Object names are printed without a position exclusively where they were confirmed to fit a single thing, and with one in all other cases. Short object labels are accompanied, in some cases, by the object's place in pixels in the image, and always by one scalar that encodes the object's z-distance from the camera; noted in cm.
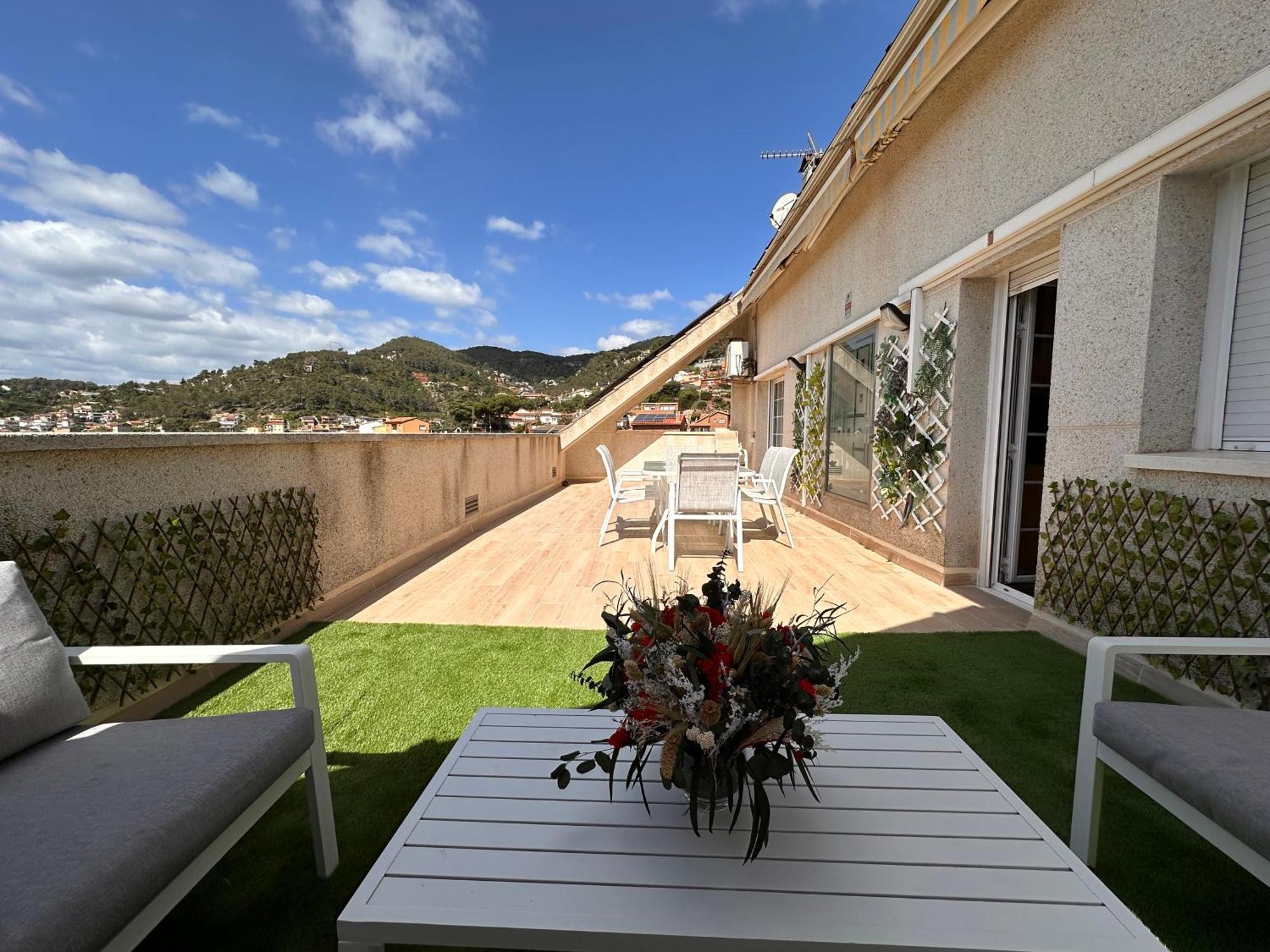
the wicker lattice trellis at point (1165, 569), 206
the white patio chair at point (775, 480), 533
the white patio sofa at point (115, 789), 86
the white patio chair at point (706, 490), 445
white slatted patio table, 86
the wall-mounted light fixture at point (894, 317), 455
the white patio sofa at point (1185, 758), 108
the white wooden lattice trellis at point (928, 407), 404
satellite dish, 978
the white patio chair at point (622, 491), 543
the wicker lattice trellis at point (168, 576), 198
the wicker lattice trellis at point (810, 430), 693
